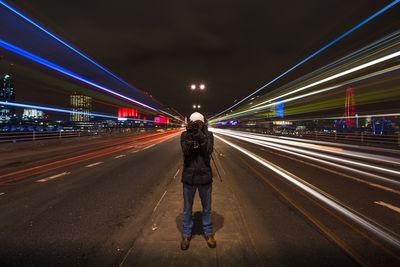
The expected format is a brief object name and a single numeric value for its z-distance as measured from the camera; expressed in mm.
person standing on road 4352
